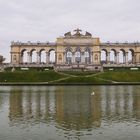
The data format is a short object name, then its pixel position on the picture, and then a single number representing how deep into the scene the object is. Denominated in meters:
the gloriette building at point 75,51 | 130.38
